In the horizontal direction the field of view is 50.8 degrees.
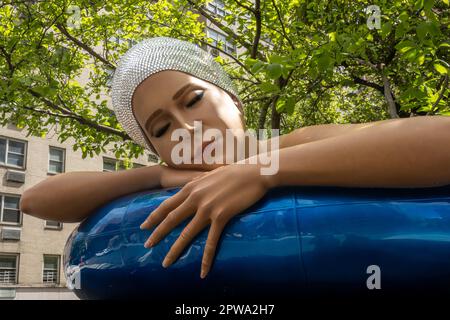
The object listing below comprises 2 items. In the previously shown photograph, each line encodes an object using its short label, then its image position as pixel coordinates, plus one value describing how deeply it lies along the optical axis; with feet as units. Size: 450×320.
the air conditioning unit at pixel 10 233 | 60.92
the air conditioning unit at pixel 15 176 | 62.03
